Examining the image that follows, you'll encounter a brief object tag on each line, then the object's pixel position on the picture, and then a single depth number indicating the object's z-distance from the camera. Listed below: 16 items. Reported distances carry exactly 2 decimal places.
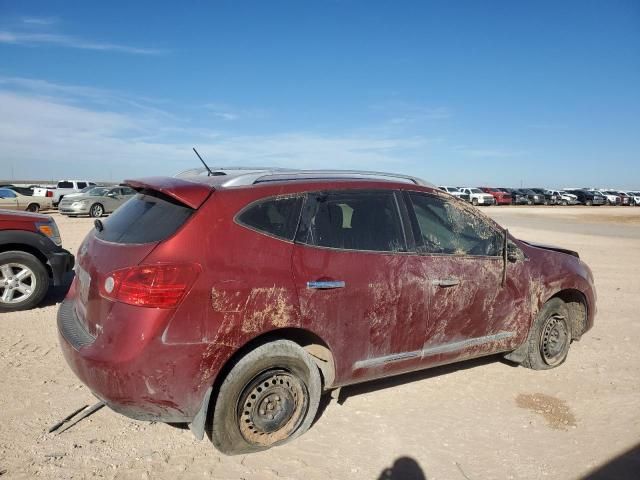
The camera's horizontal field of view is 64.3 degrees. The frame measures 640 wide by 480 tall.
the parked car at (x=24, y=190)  28.00
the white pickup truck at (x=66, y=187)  30.22
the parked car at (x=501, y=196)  53.97
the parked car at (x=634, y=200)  63.03
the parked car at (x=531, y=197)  57.06
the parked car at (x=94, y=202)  24.36
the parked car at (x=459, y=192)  49.39
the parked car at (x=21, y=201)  25.49
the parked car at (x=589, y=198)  59.31
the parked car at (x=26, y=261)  6.34
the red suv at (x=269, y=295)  2.94
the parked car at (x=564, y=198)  58.69
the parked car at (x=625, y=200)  62.16
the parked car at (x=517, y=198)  55.86
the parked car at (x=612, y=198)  60.87
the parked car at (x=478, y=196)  49.81
